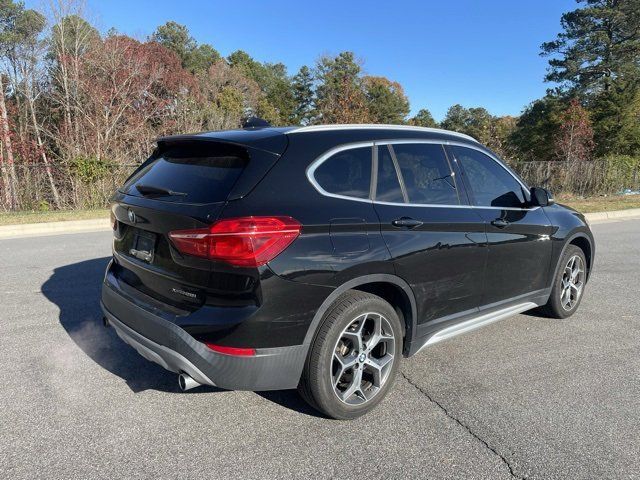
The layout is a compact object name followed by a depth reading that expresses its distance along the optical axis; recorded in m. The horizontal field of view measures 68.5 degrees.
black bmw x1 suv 2.52
